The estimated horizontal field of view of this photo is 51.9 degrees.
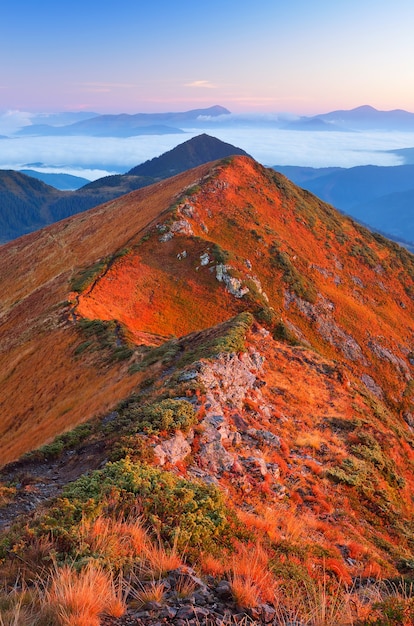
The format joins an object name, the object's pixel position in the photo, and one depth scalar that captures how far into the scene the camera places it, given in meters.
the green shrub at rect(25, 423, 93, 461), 13.58
